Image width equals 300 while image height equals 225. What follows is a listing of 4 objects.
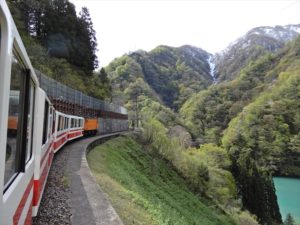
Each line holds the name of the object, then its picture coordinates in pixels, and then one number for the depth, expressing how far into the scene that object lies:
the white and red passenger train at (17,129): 1.30
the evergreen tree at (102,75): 39.06
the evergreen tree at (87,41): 32.02
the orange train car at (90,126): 18.82
